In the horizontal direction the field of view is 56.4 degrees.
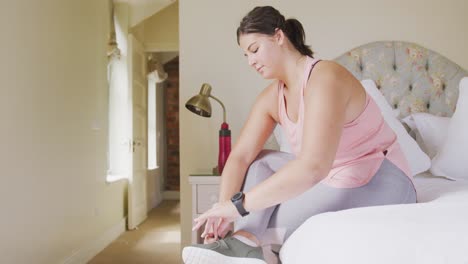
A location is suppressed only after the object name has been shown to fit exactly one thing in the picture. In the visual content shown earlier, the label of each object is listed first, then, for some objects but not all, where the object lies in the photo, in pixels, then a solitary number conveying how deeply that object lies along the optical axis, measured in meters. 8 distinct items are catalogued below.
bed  0.80
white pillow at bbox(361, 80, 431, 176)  2.30
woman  1.11
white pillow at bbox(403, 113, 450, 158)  2.45
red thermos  2.55
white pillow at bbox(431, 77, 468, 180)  2.21
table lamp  2.52
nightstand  2.45
